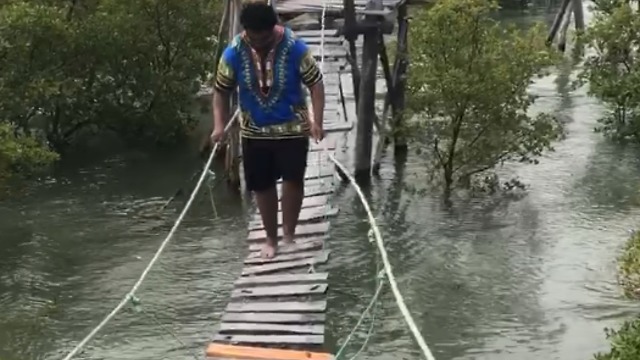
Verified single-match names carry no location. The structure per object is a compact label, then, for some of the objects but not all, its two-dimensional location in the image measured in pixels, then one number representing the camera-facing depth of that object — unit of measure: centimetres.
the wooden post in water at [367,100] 1027
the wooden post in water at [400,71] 1137
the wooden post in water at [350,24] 980
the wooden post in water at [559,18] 1723
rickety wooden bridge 544
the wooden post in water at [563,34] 1798
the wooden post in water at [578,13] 1830
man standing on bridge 584
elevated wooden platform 1015
